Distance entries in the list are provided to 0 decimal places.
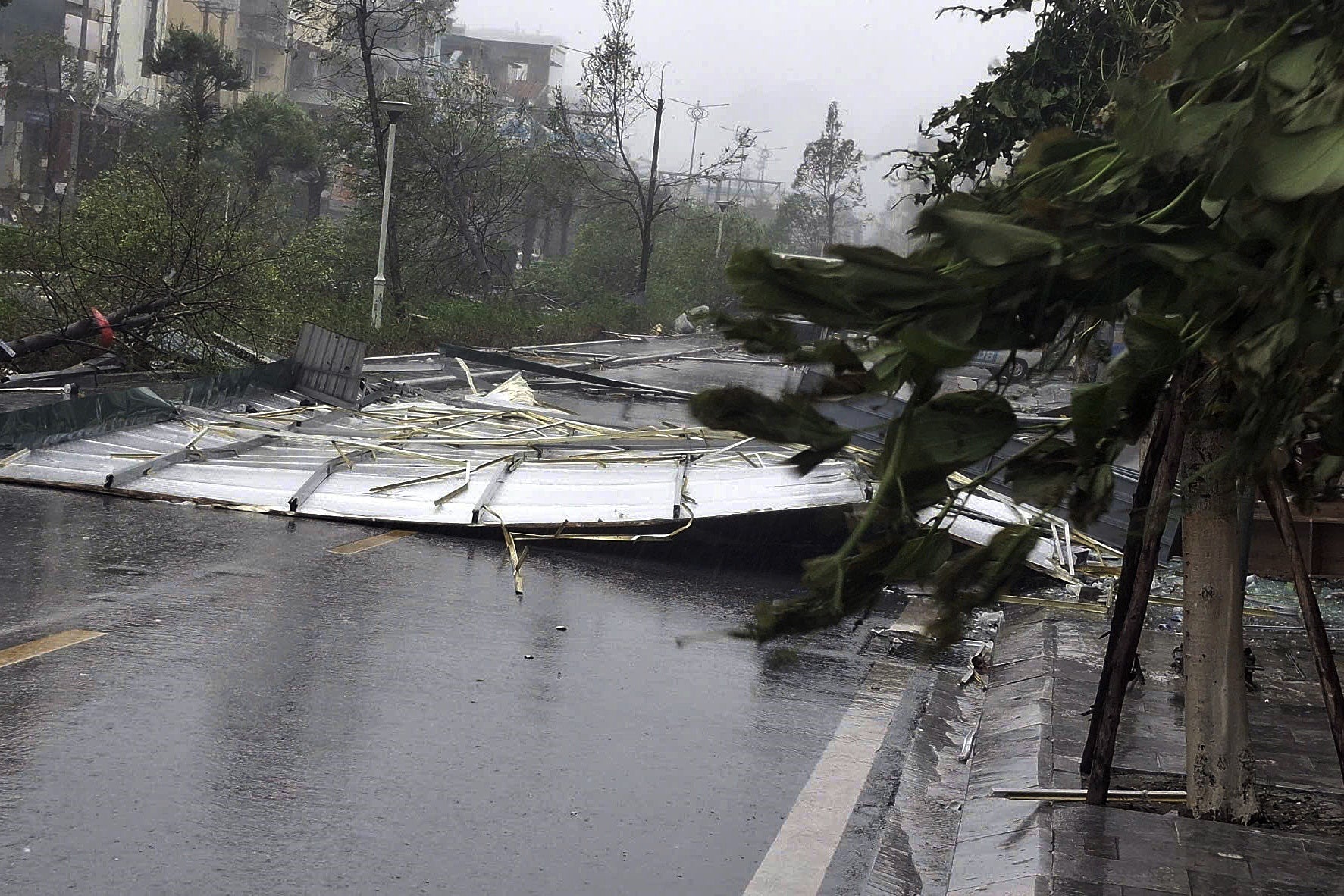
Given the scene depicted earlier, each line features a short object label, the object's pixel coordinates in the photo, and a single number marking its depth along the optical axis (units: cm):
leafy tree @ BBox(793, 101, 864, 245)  8012
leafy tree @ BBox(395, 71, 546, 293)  3644
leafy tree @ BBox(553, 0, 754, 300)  4578
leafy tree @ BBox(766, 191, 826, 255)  8494
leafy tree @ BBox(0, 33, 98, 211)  5650
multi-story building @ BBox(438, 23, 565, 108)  11644
